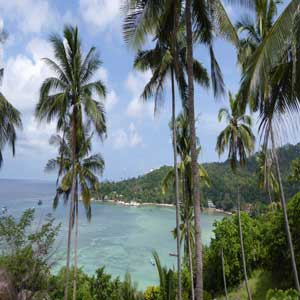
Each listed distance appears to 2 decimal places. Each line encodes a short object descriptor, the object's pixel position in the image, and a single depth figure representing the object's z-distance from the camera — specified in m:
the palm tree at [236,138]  12.89
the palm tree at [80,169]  12.27
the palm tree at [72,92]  9.96
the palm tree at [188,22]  5.84
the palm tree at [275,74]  3.15
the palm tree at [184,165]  13.04
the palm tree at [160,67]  9.43
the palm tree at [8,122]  8.83
